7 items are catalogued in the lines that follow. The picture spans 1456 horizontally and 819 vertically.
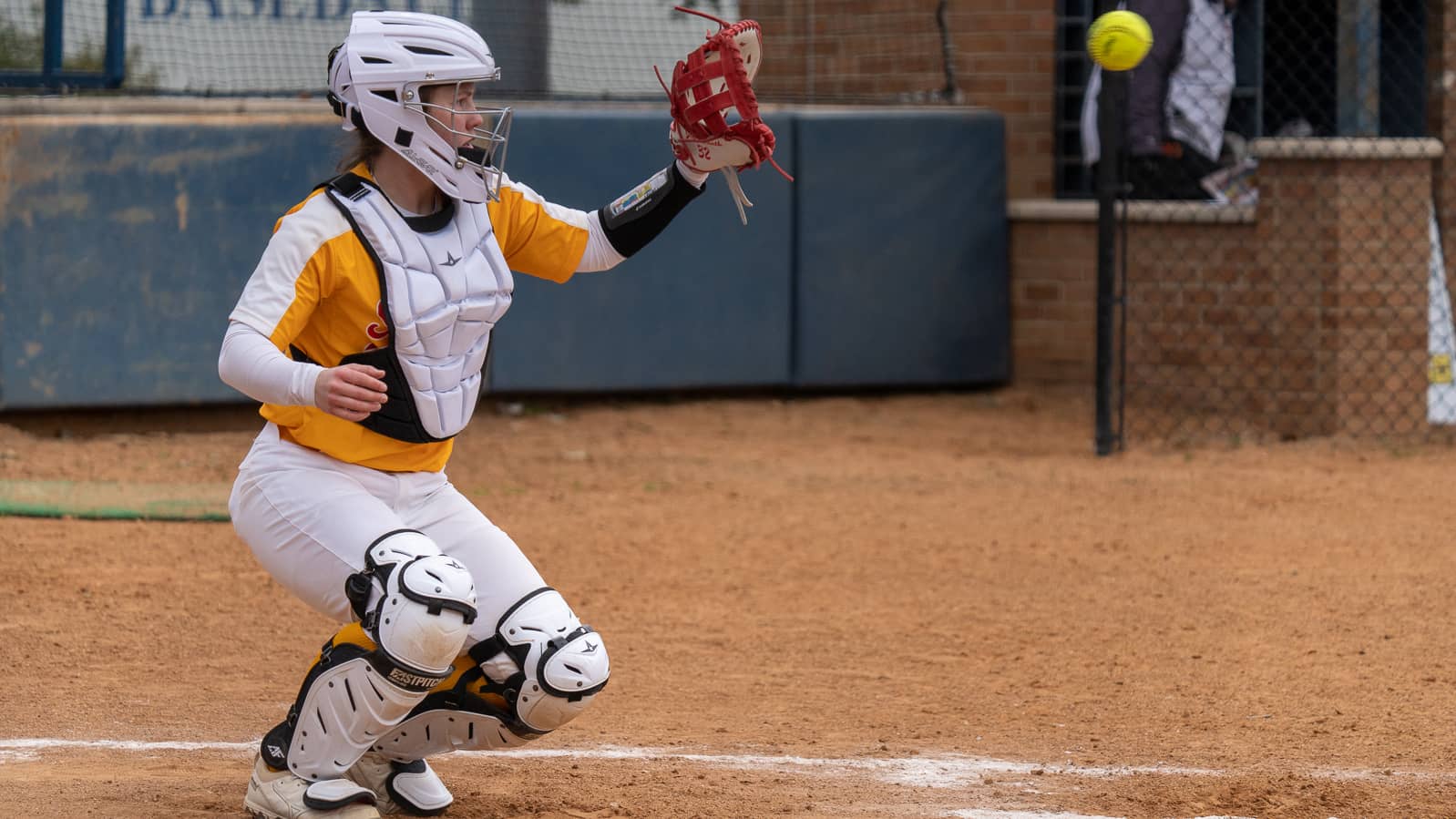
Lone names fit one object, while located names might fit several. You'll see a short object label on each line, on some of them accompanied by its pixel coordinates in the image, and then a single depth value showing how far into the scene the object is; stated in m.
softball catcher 6.69
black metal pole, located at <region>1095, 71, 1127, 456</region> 16.62
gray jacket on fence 18.39
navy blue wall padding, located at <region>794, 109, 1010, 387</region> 20.16
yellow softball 15.41
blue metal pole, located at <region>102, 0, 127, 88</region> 16.61
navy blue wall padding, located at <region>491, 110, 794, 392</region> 18.78
